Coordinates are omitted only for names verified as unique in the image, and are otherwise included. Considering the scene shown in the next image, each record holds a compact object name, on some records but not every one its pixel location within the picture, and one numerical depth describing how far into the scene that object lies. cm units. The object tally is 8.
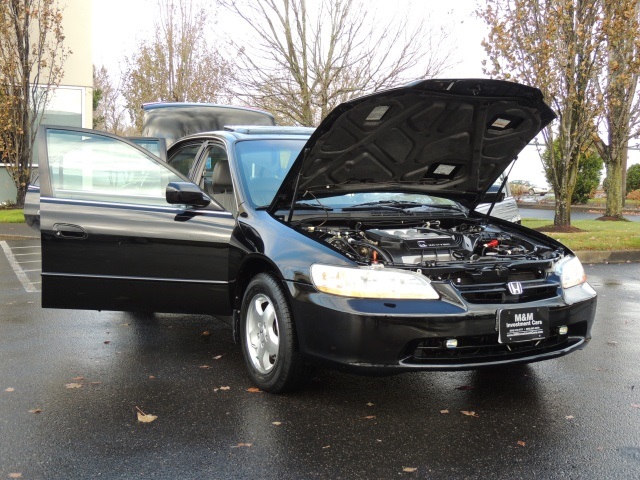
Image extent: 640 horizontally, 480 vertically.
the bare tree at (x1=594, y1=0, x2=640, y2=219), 1551
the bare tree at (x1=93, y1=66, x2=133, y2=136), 5000
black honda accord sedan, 399
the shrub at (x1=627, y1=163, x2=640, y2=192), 3738
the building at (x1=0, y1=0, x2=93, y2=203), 1980
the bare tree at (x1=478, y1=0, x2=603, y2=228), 1561
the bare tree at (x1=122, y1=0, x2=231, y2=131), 2797
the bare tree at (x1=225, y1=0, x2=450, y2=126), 1953
